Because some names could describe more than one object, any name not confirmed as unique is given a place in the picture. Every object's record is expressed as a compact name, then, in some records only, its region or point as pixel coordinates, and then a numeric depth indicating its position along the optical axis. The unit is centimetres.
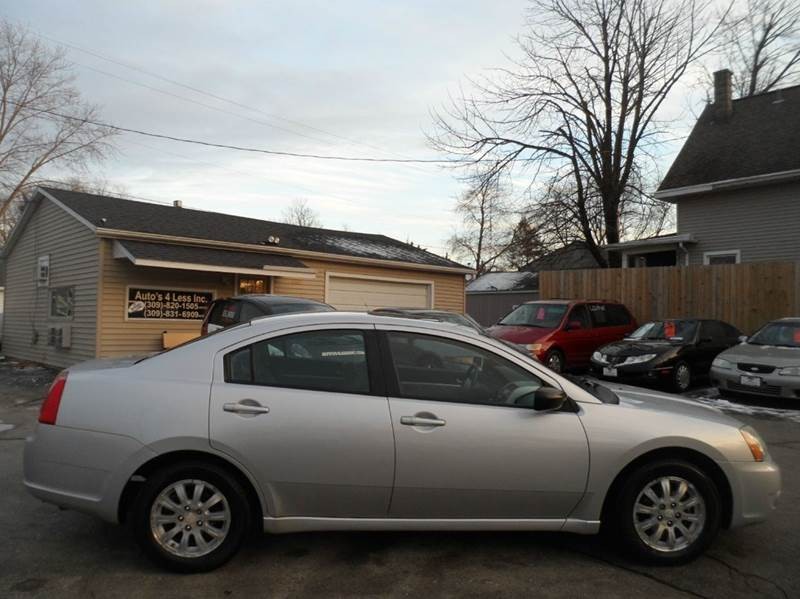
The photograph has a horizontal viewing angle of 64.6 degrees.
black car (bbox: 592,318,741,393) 1084
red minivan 1237
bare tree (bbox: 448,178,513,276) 5148
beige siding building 1294
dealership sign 1327
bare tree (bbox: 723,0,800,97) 2930
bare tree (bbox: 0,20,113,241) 3122
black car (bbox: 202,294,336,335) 938
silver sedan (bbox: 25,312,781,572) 349
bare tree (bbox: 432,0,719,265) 2183
